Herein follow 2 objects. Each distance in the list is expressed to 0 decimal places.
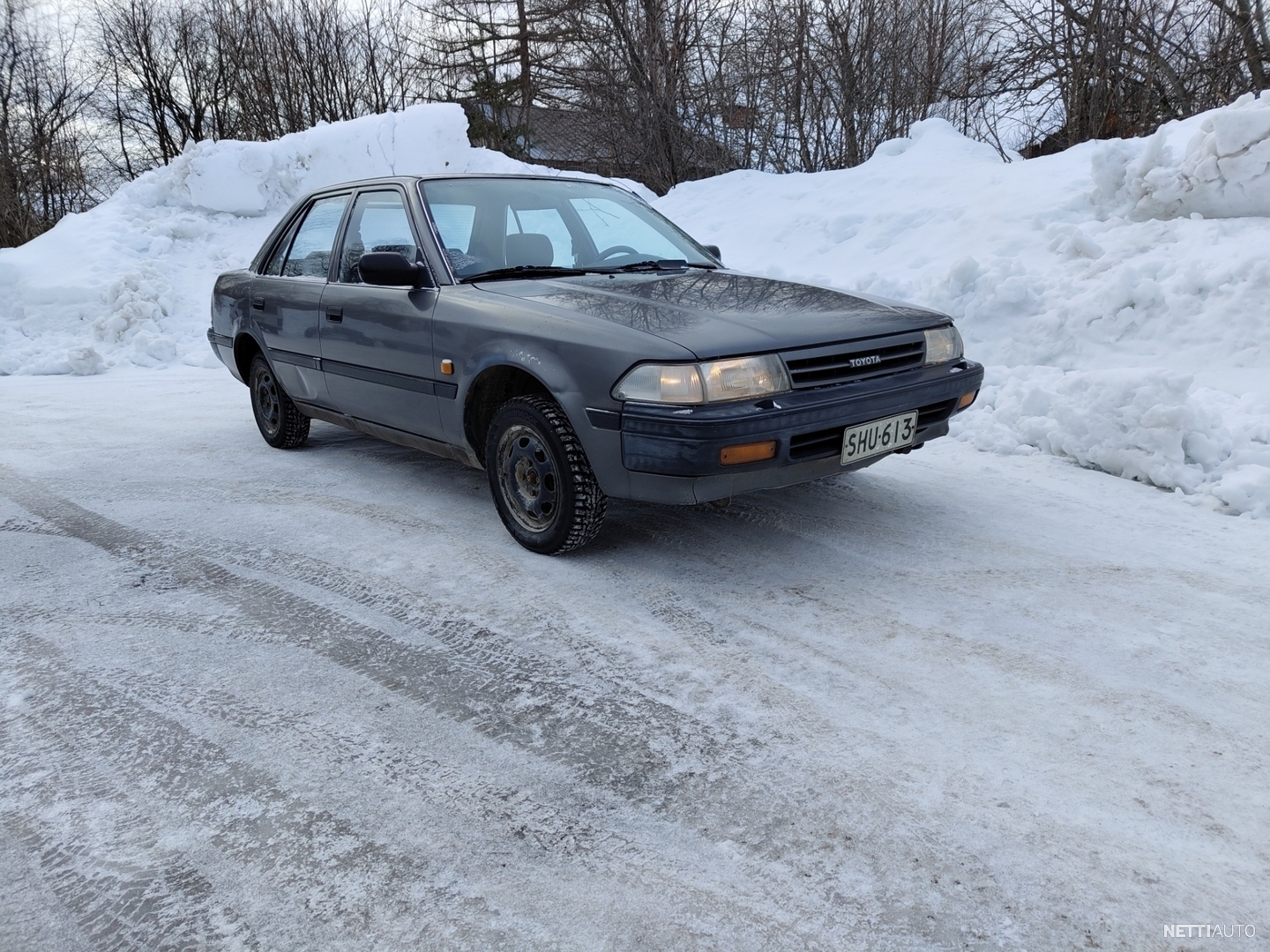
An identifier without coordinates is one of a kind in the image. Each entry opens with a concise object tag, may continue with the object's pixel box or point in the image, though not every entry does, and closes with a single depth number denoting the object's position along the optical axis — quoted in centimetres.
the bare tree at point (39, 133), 1780
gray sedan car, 321
